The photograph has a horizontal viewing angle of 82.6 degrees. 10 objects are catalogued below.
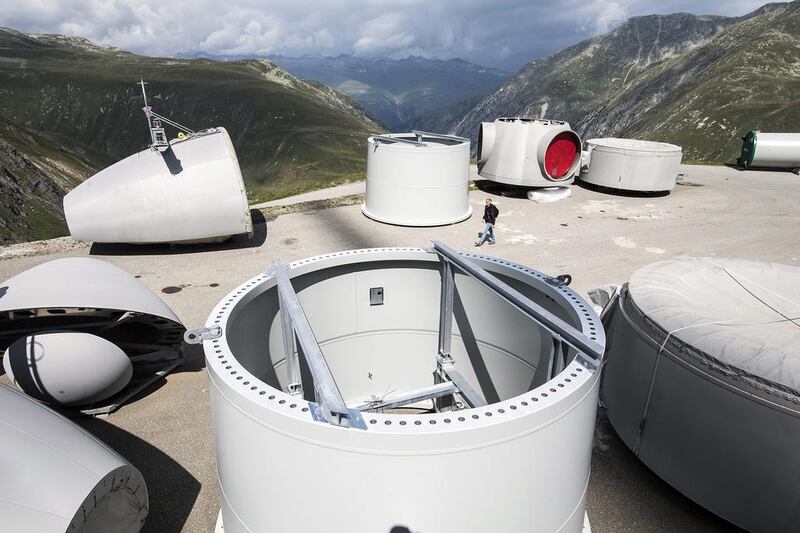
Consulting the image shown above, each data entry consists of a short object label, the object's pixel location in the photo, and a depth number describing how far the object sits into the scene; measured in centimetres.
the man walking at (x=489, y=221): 1431
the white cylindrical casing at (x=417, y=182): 1561
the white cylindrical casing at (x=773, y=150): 2525
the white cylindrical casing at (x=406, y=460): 283
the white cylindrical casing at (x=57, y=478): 349
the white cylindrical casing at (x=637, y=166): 1975
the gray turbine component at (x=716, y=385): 475
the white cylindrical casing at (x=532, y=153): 1922
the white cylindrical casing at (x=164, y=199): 1256
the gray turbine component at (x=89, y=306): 659
